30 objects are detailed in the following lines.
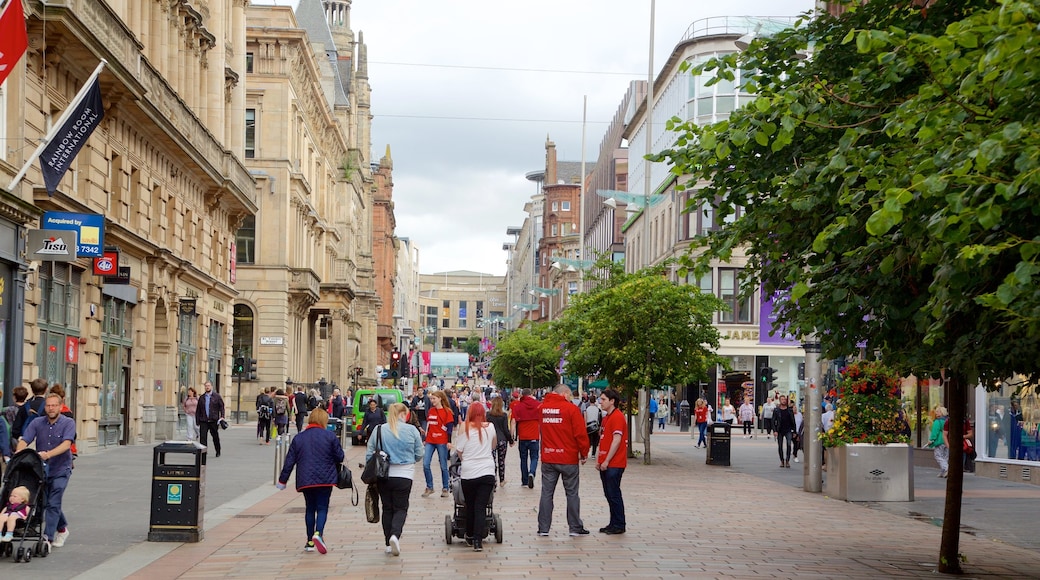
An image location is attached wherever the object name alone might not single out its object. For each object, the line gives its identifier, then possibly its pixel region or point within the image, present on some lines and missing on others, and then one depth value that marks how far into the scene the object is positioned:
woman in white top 14.02
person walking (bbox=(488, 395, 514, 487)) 22.22
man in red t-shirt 15.74
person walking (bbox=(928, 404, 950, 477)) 28.36
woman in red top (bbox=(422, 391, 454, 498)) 21.84
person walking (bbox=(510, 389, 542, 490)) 22.52
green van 38.25
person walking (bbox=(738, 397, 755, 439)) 55.84
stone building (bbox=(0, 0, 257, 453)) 23.80
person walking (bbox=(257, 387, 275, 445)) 38.47
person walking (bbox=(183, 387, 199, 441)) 31.09
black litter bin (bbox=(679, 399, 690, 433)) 61.28
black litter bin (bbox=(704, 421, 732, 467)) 32.78
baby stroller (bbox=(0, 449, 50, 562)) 12.21
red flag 18.38
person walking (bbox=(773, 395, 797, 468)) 33.06
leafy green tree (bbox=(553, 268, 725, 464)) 33.25
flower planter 22.16
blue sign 24.73
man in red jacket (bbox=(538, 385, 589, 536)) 15.45
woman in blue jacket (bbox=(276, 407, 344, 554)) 13.52
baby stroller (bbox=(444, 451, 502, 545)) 14.41
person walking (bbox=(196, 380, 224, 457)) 30.58
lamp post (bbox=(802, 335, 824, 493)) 23.94
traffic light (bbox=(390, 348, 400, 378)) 59.73
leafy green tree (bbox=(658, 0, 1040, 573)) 7.53
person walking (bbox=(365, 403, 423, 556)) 13.58
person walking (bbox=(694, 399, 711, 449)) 43.06
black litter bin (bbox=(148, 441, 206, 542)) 13.99
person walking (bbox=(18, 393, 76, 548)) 12.91
